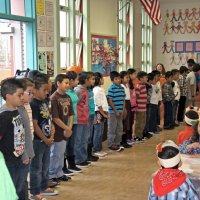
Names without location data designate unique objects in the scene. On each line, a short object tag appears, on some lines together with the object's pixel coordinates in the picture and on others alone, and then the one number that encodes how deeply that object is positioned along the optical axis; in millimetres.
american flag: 9023
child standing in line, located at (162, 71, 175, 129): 8398
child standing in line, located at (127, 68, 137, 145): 7086
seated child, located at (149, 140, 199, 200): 2400
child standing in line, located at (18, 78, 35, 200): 3417
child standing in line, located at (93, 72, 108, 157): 6004
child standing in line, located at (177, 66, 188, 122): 9242
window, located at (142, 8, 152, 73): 12242
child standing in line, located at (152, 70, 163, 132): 7867
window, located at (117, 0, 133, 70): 9969
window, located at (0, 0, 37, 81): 5645
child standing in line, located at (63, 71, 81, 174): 5055
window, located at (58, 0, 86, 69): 7118
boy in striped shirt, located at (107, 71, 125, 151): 6406
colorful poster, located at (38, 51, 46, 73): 5898
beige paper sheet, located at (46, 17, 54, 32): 6117
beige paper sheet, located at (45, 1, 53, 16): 6066
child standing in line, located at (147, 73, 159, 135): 7766
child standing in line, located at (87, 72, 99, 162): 5594
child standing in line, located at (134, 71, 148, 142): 7211
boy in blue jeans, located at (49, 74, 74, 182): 4512
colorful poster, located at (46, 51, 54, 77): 6162
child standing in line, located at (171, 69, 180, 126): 8735
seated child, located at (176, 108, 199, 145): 3920
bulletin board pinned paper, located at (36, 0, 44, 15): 5806
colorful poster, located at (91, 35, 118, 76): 8141
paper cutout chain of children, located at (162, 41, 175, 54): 13281
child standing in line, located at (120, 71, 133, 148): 6785
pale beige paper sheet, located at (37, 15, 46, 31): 5875
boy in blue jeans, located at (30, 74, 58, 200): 3984
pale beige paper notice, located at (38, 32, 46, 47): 5910
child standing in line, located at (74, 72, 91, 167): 5359
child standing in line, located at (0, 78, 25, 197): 3148
